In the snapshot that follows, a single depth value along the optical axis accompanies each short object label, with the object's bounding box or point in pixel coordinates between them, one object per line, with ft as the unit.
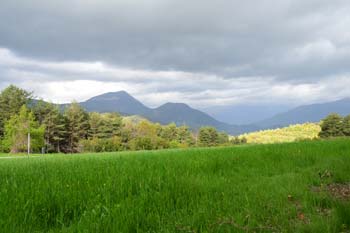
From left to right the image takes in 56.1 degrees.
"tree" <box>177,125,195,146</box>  414.21
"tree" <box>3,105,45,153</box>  241.76
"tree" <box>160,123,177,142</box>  423.97
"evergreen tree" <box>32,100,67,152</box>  307.78
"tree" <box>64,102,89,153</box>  329.11
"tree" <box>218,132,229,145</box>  426.92
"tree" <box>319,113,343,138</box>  331.57
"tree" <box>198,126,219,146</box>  412.36
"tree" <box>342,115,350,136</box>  322.75
